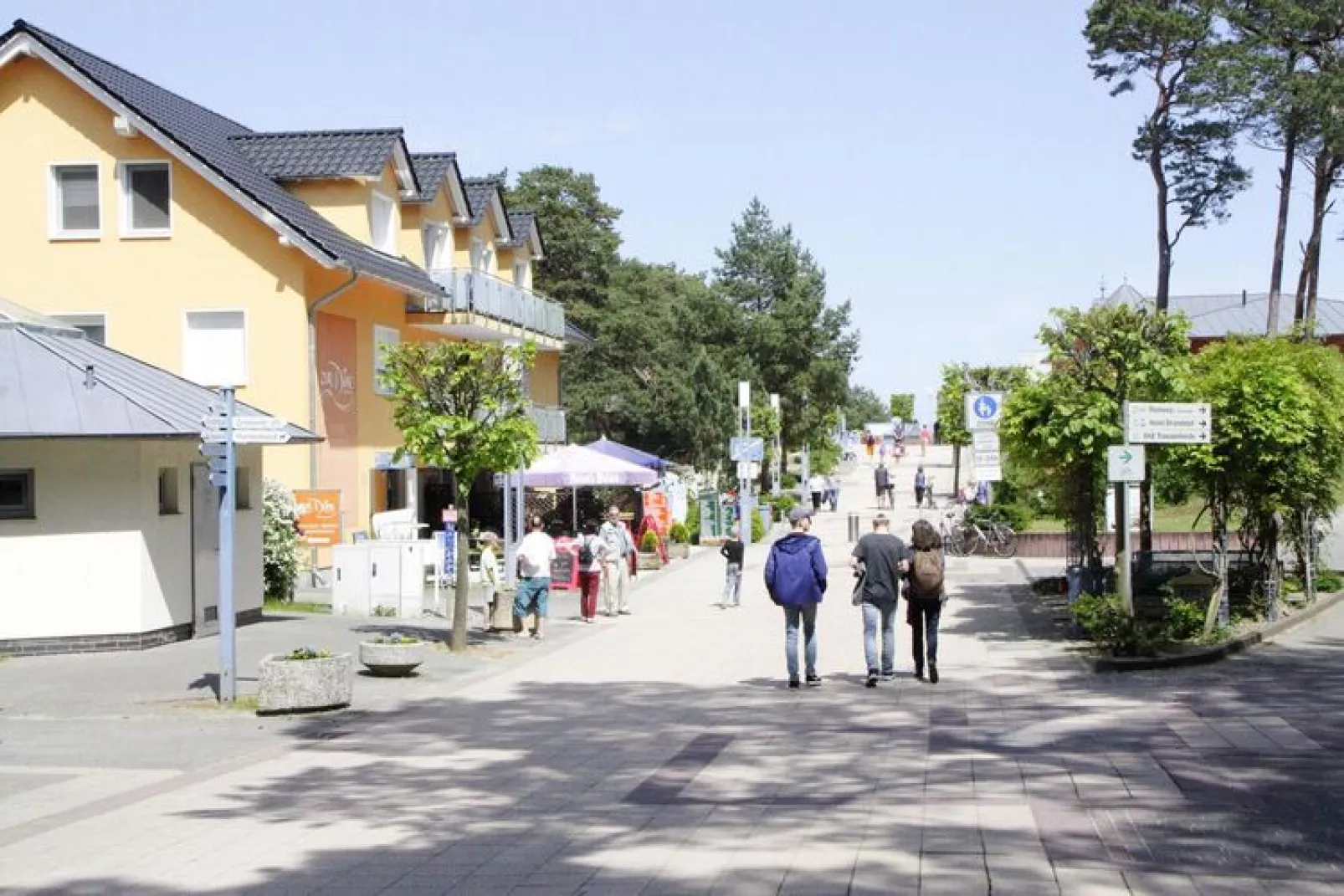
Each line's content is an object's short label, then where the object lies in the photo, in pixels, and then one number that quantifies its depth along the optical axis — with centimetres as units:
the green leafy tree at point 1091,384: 1983
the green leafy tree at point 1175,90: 4112
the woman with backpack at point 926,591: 1617
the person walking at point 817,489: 6180
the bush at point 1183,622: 1892
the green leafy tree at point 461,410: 1919
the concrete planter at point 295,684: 1431
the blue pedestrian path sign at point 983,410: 2472
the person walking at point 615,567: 2564
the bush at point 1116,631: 1772
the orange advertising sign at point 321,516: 2747
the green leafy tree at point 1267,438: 2000
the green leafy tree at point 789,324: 7594
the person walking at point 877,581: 1591
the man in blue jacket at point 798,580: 1570
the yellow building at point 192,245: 2841
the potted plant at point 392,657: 1697
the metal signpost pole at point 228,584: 1466
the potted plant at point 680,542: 4069
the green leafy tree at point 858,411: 15788
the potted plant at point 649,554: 3691
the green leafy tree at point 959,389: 5475
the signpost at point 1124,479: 1834
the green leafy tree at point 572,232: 7150
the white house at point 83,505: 1881
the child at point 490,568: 2384
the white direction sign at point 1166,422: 1819
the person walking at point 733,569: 2645
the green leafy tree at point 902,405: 17125
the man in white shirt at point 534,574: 2125
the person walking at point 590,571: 2484
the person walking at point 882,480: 5781
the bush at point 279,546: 2559
